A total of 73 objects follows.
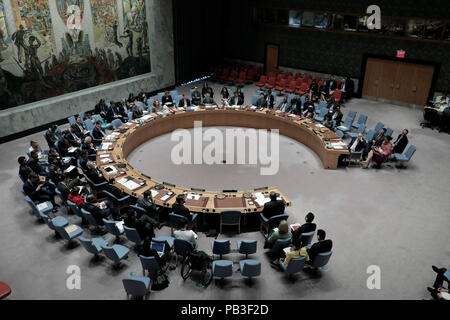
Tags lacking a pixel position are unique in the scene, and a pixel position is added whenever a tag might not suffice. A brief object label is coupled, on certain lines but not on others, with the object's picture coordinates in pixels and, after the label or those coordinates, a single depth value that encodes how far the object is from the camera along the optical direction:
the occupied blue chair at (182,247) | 7.29
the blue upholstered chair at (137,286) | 6.22
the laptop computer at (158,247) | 7.52
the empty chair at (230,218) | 8.22
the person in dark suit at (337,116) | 13.58
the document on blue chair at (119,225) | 8.02
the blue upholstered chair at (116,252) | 7.09
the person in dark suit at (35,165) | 10.02
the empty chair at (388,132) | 12.13
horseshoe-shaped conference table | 8.71
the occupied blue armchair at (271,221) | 8.21
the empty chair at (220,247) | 7.29
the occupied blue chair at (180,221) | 8.02
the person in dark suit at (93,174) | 9.51
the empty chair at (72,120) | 12.84
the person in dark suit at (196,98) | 15.77
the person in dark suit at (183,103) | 15.01
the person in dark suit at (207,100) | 15.14
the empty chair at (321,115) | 14.18
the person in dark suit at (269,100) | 15.21
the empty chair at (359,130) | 12.75
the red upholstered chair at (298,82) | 18.48
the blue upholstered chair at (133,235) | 7.62
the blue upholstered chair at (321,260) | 7.04
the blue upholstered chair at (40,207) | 8.38
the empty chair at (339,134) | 12.55
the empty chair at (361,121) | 13.44
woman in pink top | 11.41
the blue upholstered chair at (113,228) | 7.85
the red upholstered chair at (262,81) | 19.05
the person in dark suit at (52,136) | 11.45
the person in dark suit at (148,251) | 6.86
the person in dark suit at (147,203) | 8.29
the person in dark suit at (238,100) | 15.29
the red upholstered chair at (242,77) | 20.19
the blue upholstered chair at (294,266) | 6.88
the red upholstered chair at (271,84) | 18.55
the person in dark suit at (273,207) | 8.22
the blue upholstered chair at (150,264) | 6.84
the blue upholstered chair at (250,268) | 6.77
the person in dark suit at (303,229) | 7.60
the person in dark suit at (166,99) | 15.44
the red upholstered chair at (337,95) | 16.83
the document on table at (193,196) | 8.79
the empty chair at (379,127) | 12.91
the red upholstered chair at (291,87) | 18.14
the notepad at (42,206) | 8.74
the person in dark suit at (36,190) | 8.98
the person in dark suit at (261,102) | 14.93
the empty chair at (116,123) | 12.88
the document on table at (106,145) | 11.16
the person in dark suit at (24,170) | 9.64
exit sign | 16.30
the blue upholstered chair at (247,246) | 7.40
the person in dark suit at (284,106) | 14.82
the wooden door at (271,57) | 20.64
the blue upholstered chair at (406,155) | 11.18
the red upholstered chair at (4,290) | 6.50
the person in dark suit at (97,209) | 8.10
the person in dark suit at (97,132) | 12.20
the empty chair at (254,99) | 15.48
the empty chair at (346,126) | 13.32
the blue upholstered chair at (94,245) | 7.25
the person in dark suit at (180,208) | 8.01
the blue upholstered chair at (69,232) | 7.79
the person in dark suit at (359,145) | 11.46
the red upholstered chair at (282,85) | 18.60
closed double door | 16.23
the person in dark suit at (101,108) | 13.81
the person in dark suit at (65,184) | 8.95
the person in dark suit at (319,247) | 7.04
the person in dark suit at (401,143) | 11.44
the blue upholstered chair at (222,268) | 6.77
